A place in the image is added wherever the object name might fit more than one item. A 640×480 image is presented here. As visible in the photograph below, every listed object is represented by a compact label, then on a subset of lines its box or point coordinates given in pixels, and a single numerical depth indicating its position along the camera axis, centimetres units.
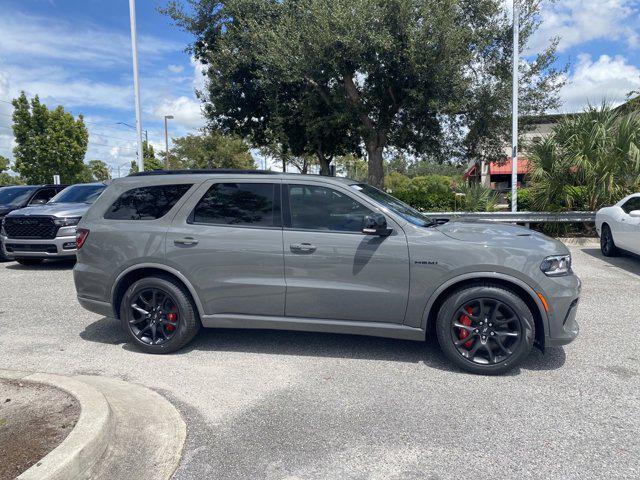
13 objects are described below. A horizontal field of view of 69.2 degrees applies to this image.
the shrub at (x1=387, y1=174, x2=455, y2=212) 1372
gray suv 404
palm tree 1178
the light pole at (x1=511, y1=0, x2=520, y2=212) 1259
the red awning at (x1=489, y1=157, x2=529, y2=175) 1348
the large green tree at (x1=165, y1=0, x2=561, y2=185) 1180
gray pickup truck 921
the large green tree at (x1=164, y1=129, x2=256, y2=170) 4075
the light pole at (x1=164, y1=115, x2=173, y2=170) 4059
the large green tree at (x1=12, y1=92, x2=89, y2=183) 3241
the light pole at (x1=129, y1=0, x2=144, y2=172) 1591
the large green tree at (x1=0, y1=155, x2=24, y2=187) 8328
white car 843
